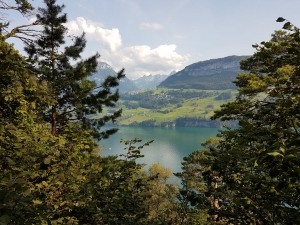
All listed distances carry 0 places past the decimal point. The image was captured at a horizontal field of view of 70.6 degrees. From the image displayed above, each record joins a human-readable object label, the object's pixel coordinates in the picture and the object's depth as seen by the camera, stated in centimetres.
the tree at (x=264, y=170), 212
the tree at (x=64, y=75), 1211
